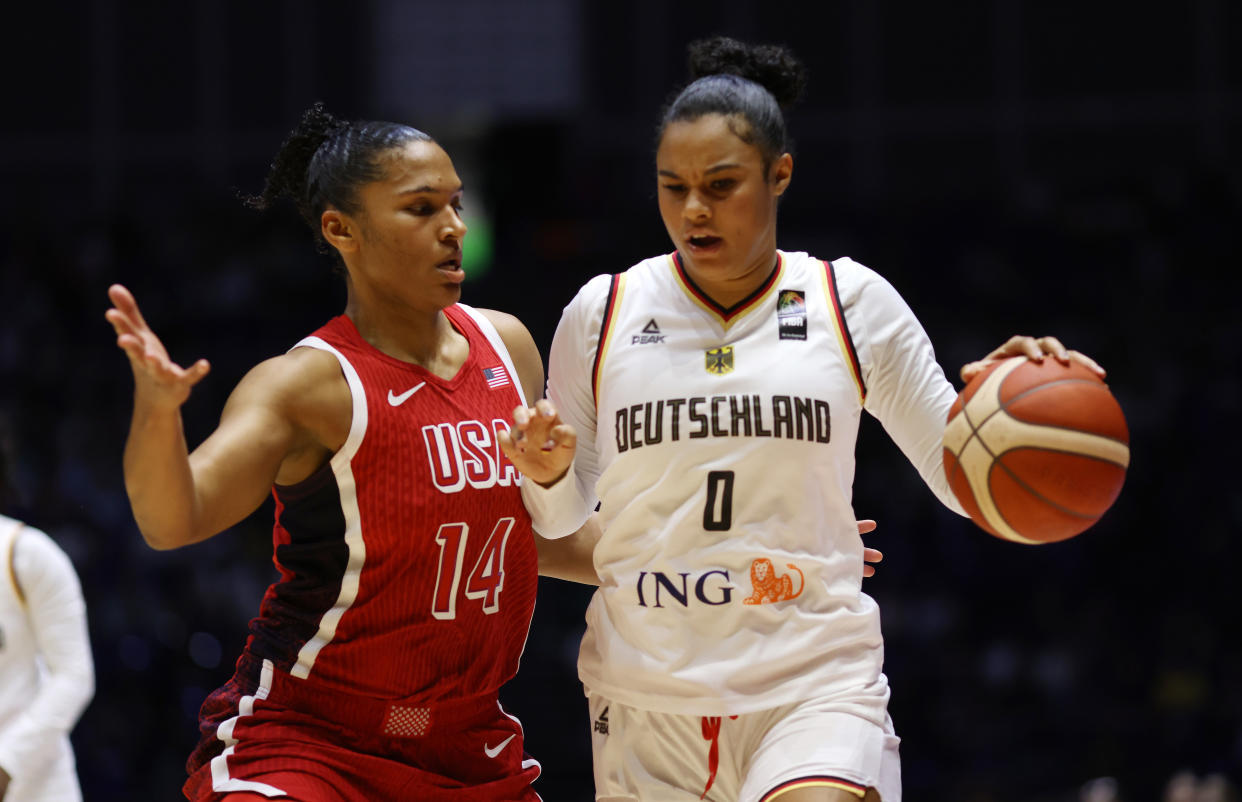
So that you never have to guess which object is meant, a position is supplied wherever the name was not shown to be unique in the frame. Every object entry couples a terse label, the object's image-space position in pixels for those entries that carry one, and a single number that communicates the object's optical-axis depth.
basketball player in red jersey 6.02
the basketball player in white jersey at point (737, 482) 6.12
